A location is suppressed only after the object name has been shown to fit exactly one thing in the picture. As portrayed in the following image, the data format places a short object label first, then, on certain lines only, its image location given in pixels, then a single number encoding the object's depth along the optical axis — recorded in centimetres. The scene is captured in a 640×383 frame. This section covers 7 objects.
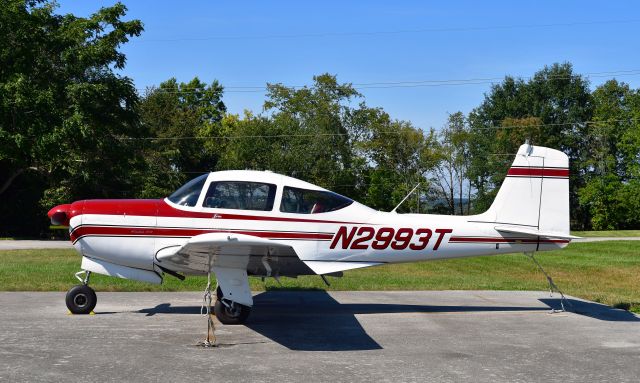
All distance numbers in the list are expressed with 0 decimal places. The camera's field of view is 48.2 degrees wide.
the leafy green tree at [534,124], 6022
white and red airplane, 1013
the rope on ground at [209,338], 852
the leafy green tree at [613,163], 5766
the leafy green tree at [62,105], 3394
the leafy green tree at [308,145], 5244
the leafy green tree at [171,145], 4395
